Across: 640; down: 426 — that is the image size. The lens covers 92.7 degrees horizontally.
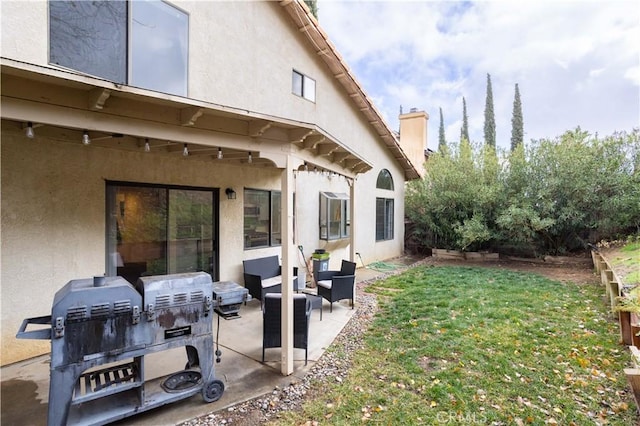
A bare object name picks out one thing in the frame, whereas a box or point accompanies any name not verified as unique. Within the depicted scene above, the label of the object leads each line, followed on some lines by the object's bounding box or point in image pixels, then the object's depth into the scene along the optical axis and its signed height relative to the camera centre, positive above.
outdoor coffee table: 5.67 -1.59
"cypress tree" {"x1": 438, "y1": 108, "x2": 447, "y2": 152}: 34.62 +9.34
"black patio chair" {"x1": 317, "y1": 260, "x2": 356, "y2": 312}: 5.98 -1.41
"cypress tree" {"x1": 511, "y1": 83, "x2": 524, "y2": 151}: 27.61 +8.50
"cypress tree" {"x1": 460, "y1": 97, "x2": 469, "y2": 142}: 32.90 +10.31
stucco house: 3.03 +0.97
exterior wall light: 6.53 +0.52
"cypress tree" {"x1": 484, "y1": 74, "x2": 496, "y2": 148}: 29.41 +9.16
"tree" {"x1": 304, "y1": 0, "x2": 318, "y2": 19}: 11.17 +7.82
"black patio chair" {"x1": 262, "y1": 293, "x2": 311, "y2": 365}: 4.00 -1.39
